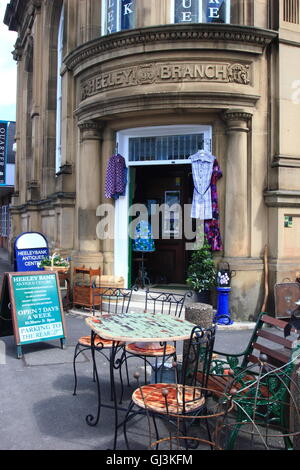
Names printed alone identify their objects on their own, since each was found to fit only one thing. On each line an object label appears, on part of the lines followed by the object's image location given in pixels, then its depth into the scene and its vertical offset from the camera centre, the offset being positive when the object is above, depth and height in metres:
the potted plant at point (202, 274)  8.31 -0.65
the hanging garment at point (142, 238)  10.59 +0.06
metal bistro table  3.85 -0.86
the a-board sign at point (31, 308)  6.10 -0.99
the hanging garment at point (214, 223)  8.72 +0.36
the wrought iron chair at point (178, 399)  3.25 -1.28
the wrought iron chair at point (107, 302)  8.96 -1.32
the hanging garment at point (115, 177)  9.78 +1.45
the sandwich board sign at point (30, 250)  10.58 -0.25
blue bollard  8.13 -1.17
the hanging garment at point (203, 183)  8.80 +1.19
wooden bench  3.38 -1.26
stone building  8.51 +2.70
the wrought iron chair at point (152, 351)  4.53 -1.20
